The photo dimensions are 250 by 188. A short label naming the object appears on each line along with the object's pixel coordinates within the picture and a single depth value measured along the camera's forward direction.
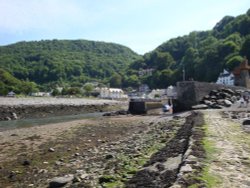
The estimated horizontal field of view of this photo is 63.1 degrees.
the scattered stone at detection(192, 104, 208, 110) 17.18
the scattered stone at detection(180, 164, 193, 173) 4.45
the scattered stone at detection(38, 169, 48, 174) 7.07
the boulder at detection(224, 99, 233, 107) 17.65
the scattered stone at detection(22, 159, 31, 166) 7.96
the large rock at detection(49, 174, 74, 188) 5.74
